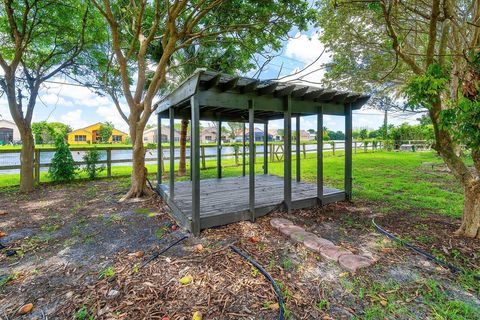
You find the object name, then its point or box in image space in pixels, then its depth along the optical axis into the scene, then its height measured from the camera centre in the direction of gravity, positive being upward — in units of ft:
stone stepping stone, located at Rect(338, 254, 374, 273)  8.19 -4.26
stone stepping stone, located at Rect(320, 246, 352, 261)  8.88 -4.20
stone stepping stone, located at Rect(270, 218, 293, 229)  12.13 -4.08
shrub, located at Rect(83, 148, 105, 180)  25.85 -1.19
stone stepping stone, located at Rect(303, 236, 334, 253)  9.59 -4.16
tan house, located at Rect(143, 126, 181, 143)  164.24 +11.57
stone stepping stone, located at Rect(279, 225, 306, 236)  11.25 -4.12
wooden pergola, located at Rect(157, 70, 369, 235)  11.21 +0.42
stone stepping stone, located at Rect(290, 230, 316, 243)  10.47 -4.13
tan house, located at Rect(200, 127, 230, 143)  162.01 +10.90
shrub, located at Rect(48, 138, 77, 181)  23.59 -1.25
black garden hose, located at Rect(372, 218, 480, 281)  8.00 -4.28
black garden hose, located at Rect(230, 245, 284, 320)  6.31 -4.34
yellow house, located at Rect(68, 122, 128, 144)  153.00 +10.77
